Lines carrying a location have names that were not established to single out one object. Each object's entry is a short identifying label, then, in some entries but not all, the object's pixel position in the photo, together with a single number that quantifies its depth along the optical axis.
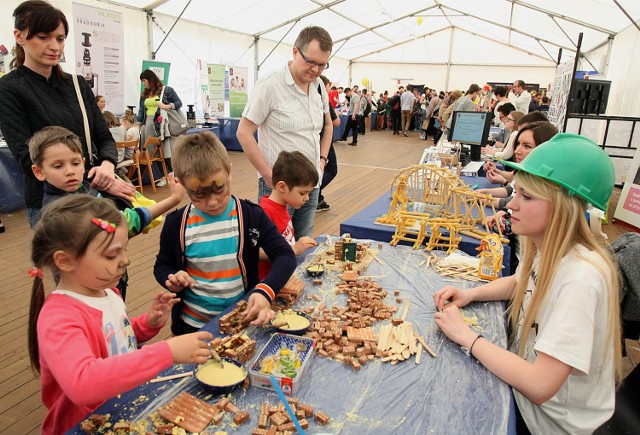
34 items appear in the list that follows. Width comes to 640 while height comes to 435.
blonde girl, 1.33
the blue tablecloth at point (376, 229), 2.86
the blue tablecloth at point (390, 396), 1.21
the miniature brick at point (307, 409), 1.23
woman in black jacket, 2.03
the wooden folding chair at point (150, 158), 7.25
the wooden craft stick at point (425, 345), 1.57
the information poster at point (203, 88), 11.88
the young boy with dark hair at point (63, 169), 1.94
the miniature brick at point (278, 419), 1.18
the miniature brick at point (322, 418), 1.20
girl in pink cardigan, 1.11
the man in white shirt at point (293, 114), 2.78
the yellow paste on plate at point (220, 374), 1.31
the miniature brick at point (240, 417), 1.18
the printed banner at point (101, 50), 7.82
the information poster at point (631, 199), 6.15
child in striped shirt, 1.77
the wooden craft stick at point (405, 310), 1.84
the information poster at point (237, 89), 12.62
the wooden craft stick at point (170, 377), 1.34
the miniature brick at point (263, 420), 1.18
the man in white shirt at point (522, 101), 9.97
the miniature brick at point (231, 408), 1.23
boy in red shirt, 2.38
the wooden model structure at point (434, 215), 2.73
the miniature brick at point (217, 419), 1.19
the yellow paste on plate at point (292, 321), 1.63
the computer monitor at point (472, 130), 5.77
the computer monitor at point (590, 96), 8.47
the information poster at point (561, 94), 6.77
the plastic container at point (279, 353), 1.31
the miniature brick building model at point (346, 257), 2.34
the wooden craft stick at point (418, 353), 1.53
